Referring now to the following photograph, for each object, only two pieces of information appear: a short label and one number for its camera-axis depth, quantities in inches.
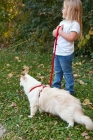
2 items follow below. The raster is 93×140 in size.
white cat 156.9
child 178.9
